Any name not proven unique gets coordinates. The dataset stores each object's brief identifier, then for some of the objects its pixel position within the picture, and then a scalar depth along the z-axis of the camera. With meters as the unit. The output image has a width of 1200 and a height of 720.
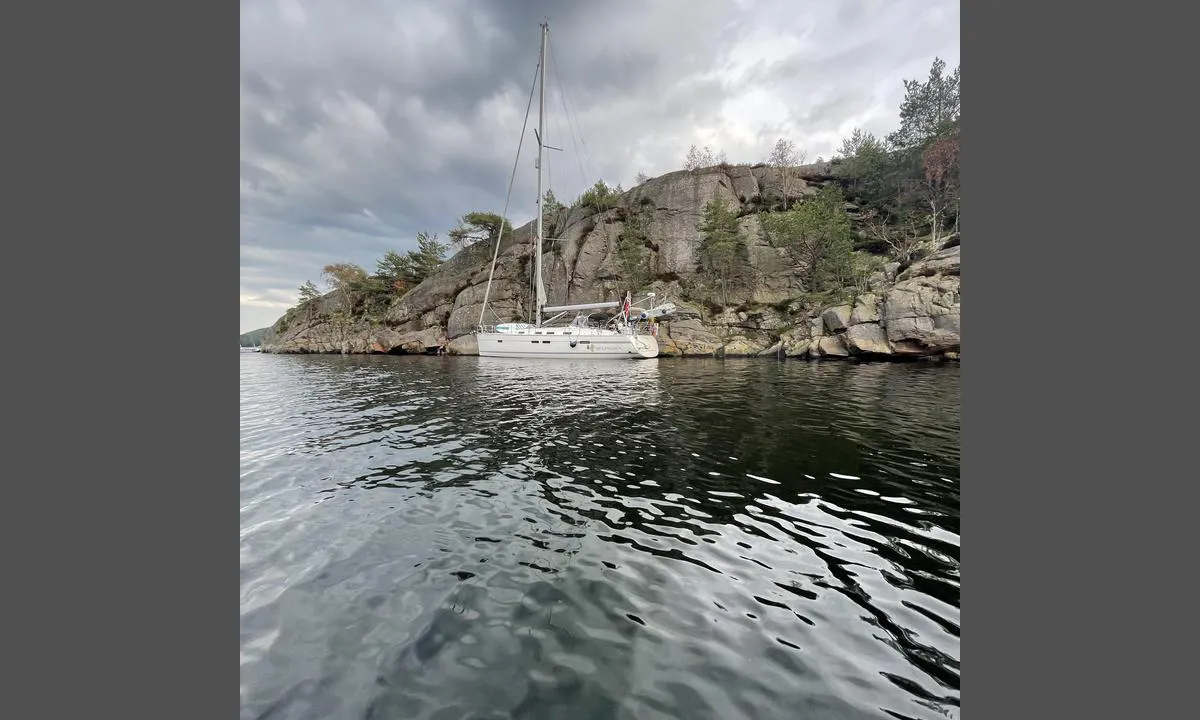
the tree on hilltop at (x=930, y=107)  44.00
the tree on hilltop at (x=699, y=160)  58.03
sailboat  36.16
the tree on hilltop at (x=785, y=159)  54.85
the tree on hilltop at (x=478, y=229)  59.66
